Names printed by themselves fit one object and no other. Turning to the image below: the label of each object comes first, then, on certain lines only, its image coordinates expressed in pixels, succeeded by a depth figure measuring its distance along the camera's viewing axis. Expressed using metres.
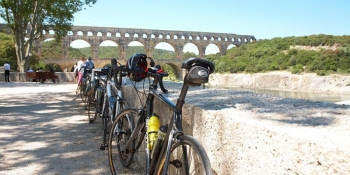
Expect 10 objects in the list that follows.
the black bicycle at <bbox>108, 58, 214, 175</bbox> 1.65
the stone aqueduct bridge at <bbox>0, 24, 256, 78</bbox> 51.62
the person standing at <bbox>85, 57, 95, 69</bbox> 7.56
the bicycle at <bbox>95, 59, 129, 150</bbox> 3.47
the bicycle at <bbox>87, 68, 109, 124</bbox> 4.90
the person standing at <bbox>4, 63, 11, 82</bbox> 18.44
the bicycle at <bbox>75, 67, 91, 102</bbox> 7.12
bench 19.12
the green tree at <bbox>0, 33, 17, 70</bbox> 31.00
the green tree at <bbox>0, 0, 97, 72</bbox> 18.67
